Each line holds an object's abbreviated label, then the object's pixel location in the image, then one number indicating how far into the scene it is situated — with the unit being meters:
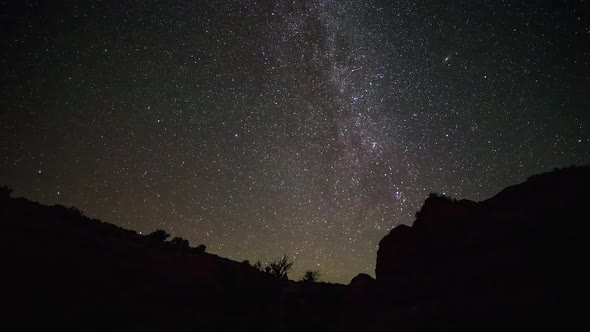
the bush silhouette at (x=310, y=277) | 19.62
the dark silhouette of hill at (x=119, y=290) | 10.79
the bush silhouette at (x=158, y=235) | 25.83
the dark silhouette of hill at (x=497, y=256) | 9.14
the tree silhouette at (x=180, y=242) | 26.23
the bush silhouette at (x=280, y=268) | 19.78
